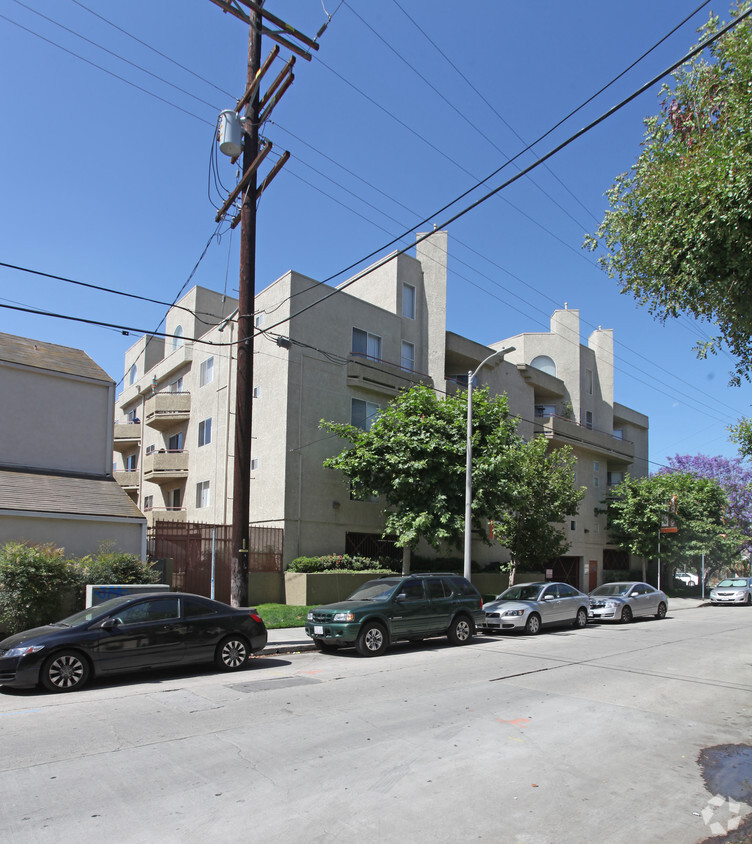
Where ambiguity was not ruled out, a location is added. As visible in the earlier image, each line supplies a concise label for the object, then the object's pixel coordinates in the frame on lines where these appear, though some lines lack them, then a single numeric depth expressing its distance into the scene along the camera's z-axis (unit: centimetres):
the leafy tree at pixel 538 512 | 2653
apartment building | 2288
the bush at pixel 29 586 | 1311
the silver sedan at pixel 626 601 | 2192
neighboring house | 1534
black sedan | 958
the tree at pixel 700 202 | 735
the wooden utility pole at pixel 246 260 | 1466
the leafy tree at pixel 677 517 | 3609
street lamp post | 1958
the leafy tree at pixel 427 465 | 2167
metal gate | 1922
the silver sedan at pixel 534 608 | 1761
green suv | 1334
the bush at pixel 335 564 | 2102
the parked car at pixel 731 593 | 3519
